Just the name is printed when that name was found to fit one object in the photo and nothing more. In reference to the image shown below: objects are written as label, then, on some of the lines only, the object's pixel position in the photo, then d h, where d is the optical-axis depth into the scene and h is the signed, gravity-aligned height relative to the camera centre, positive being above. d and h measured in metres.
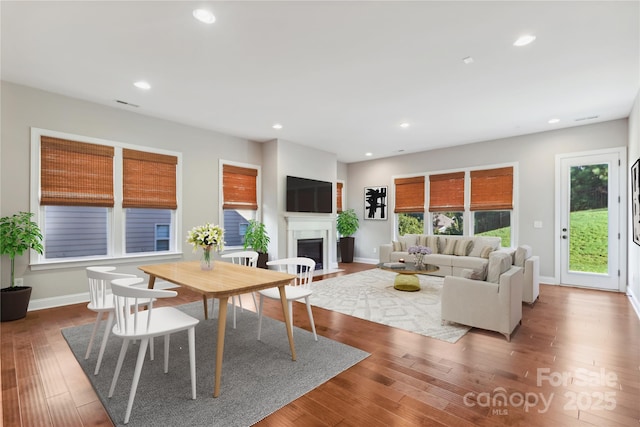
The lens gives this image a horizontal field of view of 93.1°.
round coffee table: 4.72 -0.94
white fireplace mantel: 6.35 -0.44
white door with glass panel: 5.05 -0.09
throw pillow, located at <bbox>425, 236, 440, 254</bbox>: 6.48 -0.64
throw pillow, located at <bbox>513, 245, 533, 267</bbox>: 4.06 -0.57
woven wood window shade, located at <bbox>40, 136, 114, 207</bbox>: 3.96 +0.54
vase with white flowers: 2.93 -0.27
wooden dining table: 2.06 -0.55
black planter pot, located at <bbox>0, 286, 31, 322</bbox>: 3.41 -1.04
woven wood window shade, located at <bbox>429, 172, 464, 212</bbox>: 6.78 +0.50
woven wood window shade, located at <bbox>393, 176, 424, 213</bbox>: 7.42 +0.48
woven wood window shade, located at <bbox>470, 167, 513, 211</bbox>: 6.12 +0.52
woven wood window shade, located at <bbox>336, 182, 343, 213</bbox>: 8.60 +0.47
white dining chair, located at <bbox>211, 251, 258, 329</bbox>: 3.64 -0.52
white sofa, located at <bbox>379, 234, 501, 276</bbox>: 5.71 -0.78
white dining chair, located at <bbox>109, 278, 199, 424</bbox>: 1.80 -0.76
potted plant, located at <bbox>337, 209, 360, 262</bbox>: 8.25 -0.48
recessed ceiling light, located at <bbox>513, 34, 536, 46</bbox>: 2.67 +1.57
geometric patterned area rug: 3.31 -1.25
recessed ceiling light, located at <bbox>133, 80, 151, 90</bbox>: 3.63 +1.56
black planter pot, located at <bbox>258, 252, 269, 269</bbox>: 5.93 -0.90
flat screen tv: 6.33 +0.40
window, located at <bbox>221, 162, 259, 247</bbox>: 5.91 +0.28
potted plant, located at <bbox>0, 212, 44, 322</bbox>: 3.43 -0.40
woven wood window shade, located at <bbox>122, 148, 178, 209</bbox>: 4.68 +0.52
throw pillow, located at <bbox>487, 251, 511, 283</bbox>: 3.11 -0.55
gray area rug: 1.85 -1.23
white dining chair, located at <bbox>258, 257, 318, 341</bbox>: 2.82 -0.77
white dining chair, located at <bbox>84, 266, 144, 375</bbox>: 2.21 -0.69
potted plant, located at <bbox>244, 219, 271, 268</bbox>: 5.96 -0.54
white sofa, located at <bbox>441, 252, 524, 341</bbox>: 2.97 -0.88
